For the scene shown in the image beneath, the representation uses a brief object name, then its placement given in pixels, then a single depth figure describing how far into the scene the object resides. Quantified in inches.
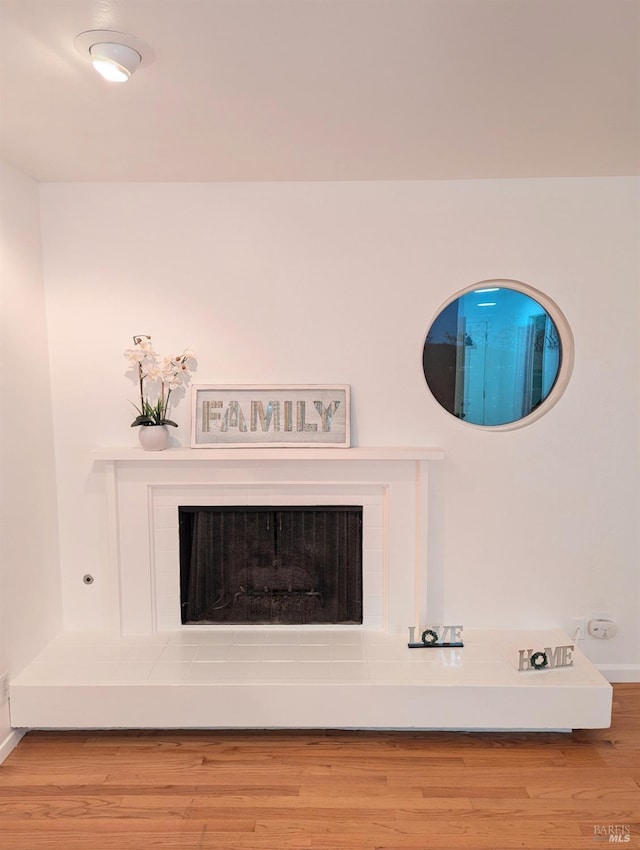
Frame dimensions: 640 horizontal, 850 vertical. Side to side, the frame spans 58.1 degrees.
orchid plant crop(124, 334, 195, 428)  107.3
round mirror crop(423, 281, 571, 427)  111.3
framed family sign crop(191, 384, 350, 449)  109.0
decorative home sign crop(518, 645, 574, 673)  97.8
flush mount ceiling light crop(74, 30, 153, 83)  58.7
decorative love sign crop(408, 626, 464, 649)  105.3
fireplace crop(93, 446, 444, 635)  109.0
